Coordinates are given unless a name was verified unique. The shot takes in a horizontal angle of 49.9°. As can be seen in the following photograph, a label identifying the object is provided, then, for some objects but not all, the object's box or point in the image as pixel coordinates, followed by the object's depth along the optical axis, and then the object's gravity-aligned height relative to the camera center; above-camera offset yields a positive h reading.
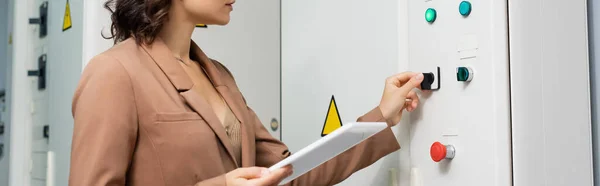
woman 1.14 -0.02
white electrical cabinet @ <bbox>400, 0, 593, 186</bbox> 1.28 +0.02
